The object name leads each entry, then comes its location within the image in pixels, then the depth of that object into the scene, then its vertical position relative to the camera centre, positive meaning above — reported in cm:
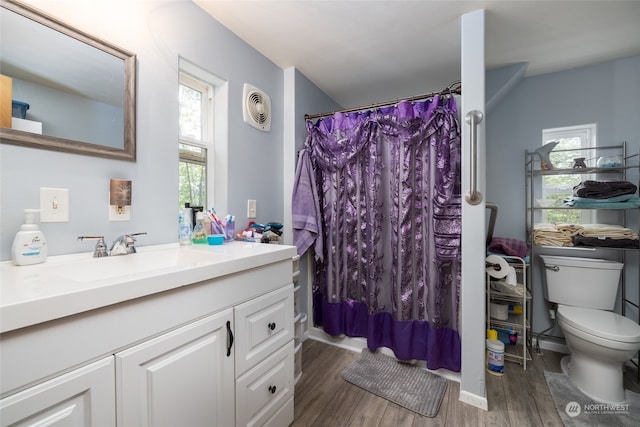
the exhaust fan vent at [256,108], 179 +77
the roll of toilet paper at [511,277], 185 -46
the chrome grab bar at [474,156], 145 +32
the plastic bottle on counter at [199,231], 141 -10
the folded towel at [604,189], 173 +17
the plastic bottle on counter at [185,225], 138 -6
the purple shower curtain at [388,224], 174 -8
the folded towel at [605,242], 172 -20
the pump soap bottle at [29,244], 84 -10
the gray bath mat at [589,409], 140 -113
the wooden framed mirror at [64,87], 88 +49
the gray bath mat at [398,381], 154 -113
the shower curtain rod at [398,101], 171 +82
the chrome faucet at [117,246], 103 -13
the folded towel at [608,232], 175 -13
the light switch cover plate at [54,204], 92 +3
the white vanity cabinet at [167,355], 56 -41
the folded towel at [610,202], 171 +8
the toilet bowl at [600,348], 146 -80
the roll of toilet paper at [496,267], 183 -39
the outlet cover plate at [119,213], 110 +0
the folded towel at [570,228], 189 -11
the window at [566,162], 206 +42
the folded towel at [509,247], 199 -26
